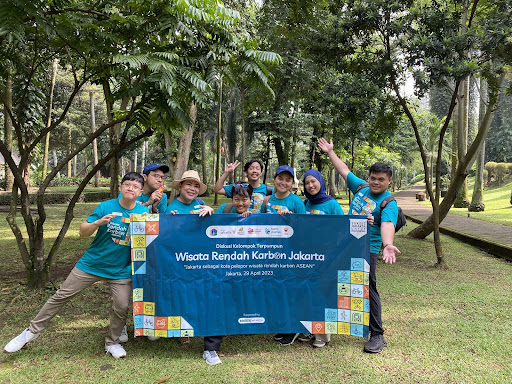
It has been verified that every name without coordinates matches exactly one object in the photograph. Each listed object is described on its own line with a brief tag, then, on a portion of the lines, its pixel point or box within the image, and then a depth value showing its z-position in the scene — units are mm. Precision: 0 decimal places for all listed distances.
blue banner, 3650
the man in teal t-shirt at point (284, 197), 3980
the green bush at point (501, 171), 40084
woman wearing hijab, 3949
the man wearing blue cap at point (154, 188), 4293
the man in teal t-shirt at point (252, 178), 4848
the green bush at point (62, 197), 19266
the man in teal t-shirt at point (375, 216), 3763
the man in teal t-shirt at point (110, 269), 3559
